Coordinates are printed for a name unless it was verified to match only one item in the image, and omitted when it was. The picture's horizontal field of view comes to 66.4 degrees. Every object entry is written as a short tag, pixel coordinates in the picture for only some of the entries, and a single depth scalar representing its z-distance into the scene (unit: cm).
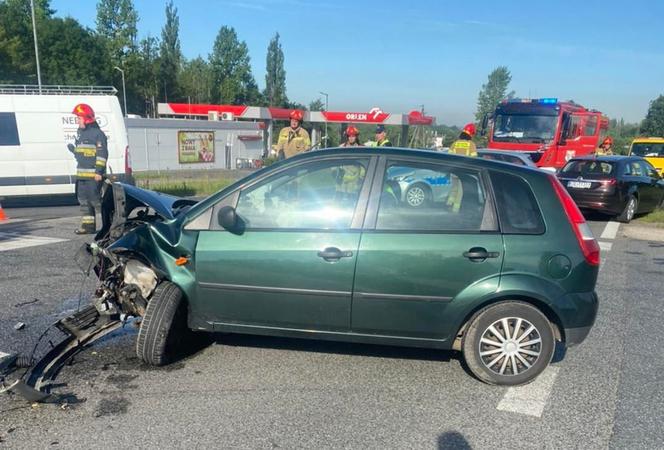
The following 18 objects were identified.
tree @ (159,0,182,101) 7862
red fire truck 1623
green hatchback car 347
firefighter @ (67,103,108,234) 819
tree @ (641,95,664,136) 7456
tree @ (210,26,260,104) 9956
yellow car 2036
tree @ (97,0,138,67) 7881
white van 1199
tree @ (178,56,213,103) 8156
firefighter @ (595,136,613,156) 1741
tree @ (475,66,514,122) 11499
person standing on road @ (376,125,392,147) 1033
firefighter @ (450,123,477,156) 958
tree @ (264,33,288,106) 9769
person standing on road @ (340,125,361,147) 897
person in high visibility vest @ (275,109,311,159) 870
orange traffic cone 976
